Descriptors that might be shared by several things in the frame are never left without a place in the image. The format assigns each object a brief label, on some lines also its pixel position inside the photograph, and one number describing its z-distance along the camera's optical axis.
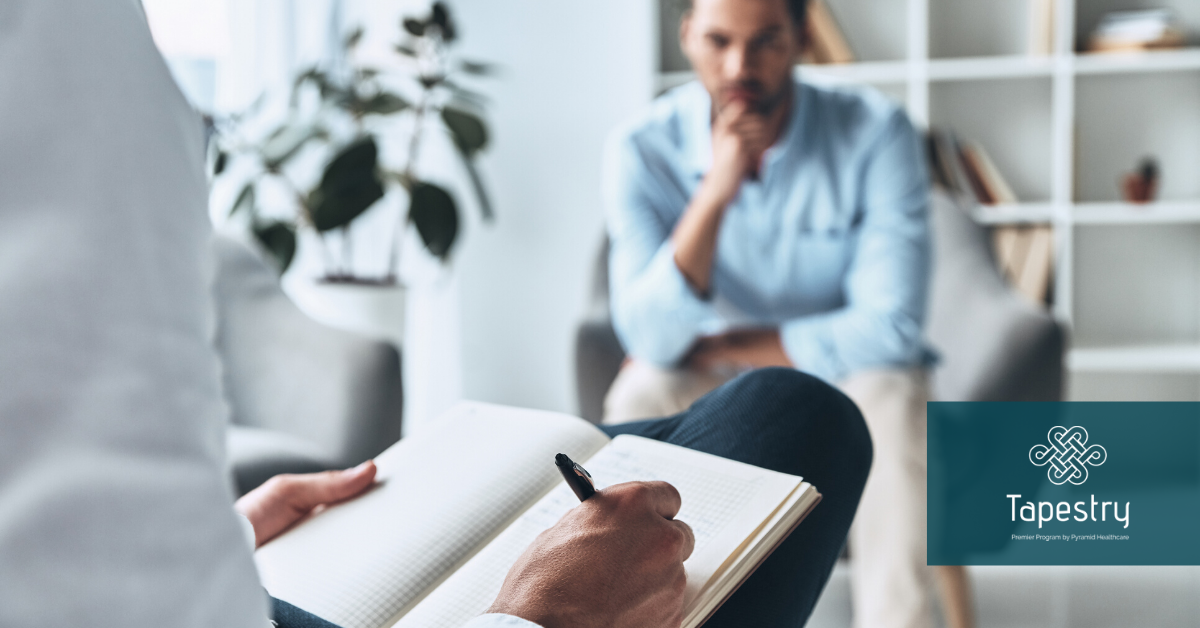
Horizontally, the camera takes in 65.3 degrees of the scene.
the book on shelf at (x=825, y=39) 2.39
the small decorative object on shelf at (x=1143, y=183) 2.33
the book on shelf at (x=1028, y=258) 2.35
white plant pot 2.04
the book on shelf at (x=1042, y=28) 2.30
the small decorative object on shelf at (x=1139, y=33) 2.25
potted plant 1.96
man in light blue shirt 1.49
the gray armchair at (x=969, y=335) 1.55
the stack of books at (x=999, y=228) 2.36
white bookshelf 2.37
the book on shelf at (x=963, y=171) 2.37
